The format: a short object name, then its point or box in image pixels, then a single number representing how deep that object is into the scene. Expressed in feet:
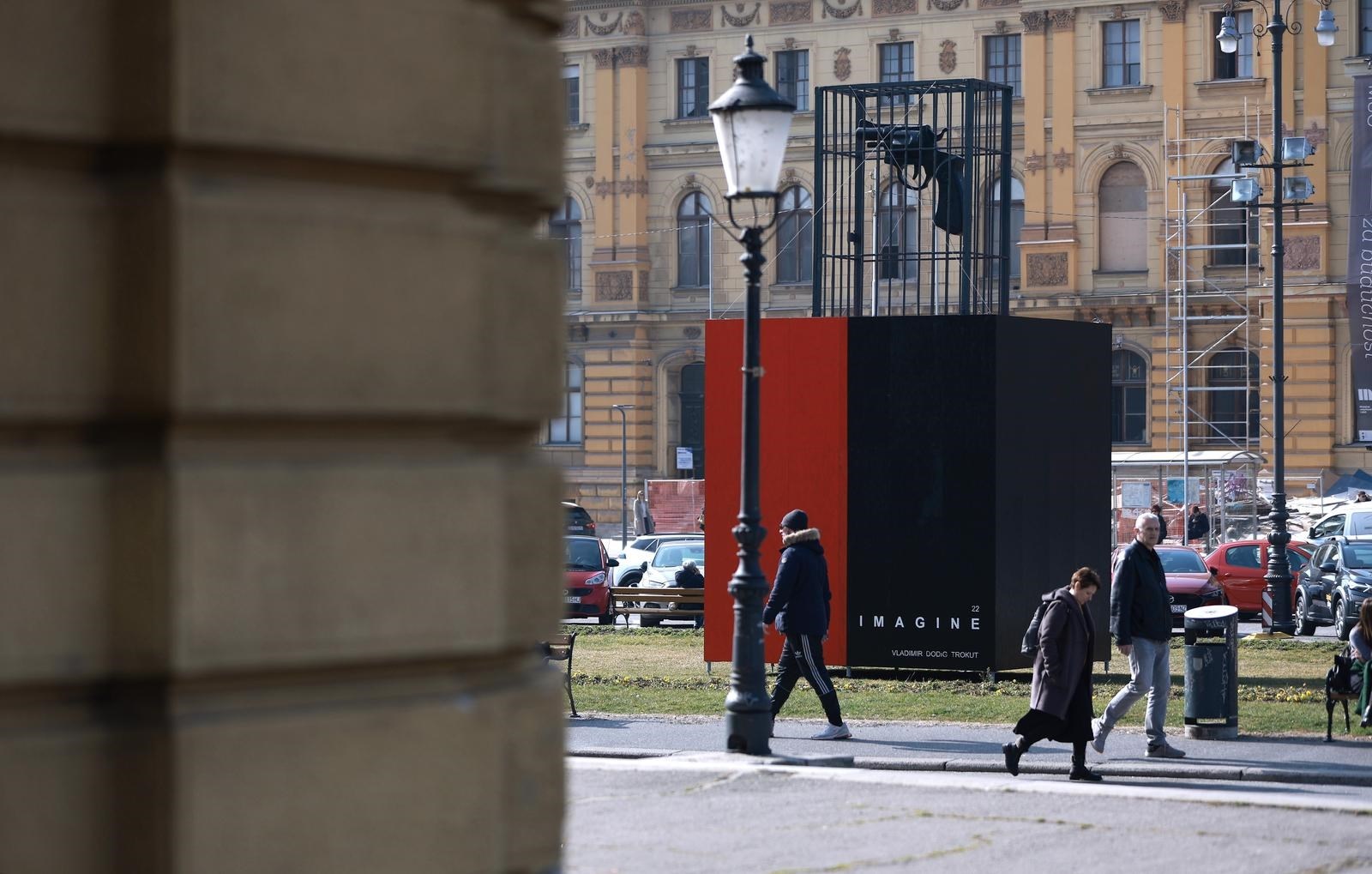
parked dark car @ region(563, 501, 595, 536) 154.61
